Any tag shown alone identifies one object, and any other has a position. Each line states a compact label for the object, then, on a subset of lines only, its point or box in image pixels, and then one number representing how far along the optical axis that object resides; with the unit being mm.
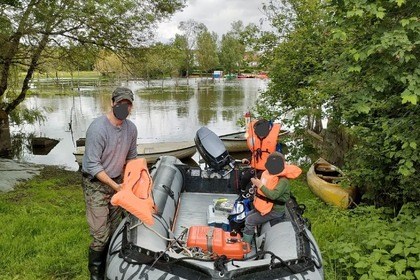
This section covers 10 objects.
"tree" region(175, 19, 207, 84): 52375
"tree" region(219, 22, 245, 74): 55719
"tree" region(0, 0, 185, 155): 7504
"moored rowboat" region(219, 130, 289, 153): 12508
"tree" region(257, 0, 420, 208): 2605
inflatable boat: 2637
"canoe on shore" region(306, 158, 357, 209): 6301
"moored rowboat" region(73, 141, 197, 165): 10391
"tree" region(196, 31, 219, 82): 54469
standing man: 2977
